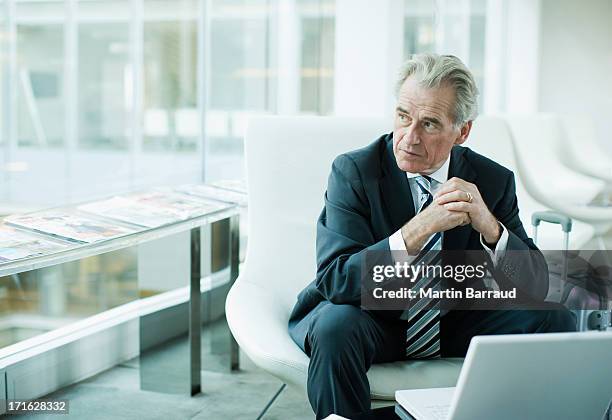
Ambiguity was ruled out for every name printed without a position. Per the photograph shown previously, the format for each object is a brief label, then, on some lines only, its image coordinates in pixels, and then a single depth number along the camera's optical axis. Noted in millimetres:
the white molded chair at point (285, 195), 2213
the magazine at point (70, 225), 1969
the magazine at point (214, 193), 2771
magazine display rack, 1794
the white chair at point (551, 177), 4312
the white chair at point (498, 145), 2658
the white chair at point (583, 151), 5727
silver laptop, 1179
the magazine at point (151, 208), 2294
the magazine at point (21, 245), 1706
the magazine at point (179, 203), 2477
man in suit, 1746
